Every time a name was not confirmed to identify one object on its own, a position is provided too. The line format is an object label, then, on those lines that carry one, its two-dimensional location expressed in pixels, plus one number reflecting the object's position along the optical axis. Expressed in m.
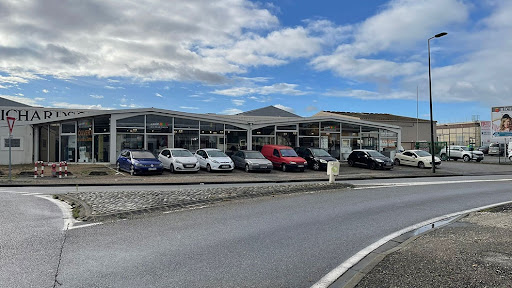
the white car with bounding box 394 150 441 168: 29.27
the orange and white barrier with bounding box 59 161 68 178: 19.06
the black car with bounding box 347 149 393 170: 27.19
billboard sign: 41.31
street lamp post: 25.58
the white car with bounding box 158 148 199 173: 22.14
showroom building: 26.27
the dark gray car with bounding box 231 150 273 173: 23.80
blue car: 20.91
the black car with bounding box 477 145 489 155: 56.16
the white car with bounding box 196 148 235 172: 23.36
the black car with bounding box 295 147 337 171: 26.39
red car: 24.92
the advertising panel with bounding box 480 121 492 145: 43.78
